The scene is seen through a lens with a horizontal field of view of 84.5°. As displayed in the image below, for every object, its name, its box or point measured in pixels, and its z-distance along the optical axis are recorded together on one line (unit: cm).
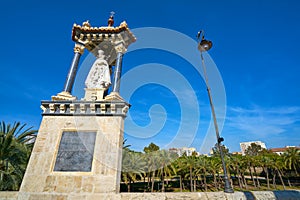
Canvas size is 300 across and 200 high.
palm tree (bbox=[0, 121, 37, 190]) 1230
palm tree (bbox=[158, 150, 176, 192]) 3356
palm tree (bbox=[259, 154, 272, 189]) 4004
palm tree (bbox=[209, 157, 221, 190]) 3839
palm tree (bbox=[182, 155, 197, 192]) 3721
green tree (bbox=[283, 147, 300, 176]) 3839
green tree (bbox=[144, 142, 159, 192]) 3288
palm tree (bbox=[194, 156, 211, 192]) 3750
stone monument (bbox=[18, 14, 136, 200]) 517
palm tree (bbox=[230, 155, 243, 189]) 4056
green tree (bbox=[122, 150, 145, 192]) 2563
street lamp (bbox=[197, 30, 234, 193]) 497
